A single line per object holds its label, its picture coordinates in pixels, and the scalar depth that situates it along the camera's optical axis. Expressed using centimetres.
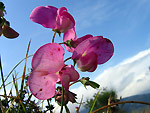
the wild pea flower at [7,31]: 9
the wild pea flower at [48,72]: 6
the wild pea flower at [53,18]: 7
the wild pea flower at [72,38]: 7
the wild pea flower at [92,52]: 7
